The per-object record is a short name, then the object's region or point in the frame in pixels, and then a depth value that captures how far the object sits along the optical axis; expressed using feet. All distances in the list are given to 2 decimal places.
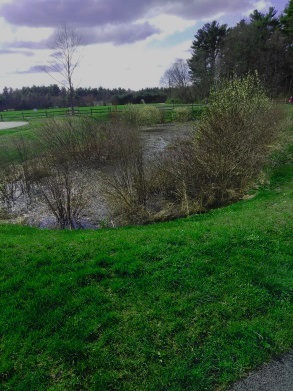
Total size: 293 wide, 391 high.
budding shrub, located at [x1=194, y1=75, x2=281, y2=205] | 33.58
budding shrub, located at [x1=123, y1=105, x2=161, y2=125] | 94.78
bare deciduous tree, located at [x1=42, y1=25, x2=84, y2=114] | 111.24
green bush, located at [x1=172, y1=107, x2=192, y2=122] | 106.83
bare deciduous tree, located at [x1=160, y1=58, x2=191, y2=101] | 166.91
